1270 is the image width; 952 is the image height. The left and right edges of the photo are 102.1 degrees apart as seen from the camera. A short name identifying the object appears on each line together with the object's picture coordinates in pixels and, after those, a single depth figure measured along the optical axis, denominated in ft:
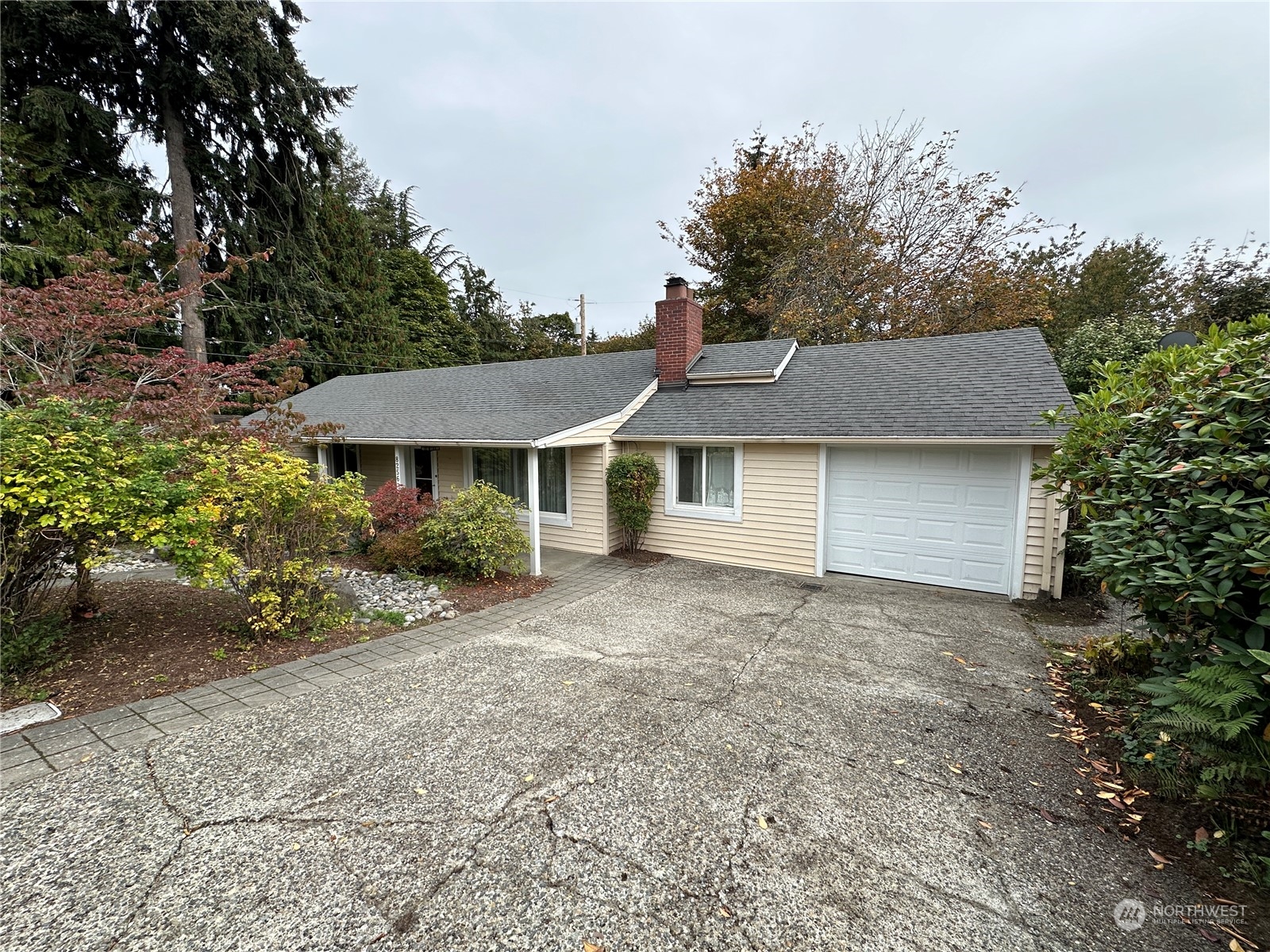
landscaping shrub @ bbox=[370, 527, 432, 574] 25.44
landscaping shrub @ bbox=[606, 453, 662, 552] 29.19
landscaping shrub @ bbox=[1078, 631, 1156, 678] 13.35
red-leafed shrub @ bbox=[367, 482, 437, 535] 28.03
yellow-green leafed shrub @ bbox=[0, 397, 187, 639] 11.89
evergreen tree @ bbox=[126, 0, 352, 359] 42.50
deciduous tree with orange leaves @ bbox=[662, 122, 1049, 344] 53.47
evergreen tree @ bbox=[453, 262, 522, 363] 94.89
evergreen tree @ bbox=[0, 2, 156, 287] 38.91
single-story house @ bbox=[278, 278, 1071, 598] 23.04
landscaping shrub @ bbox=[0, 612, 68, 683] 13.37
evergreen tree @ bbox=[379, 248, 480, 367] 81.35
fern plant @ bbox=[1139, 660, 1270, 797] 7.77
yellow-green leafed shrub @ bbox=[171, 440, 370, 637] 14.57
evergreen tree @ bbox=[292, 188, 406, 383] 60.95
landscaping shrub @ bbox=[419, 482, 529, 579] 24.06
